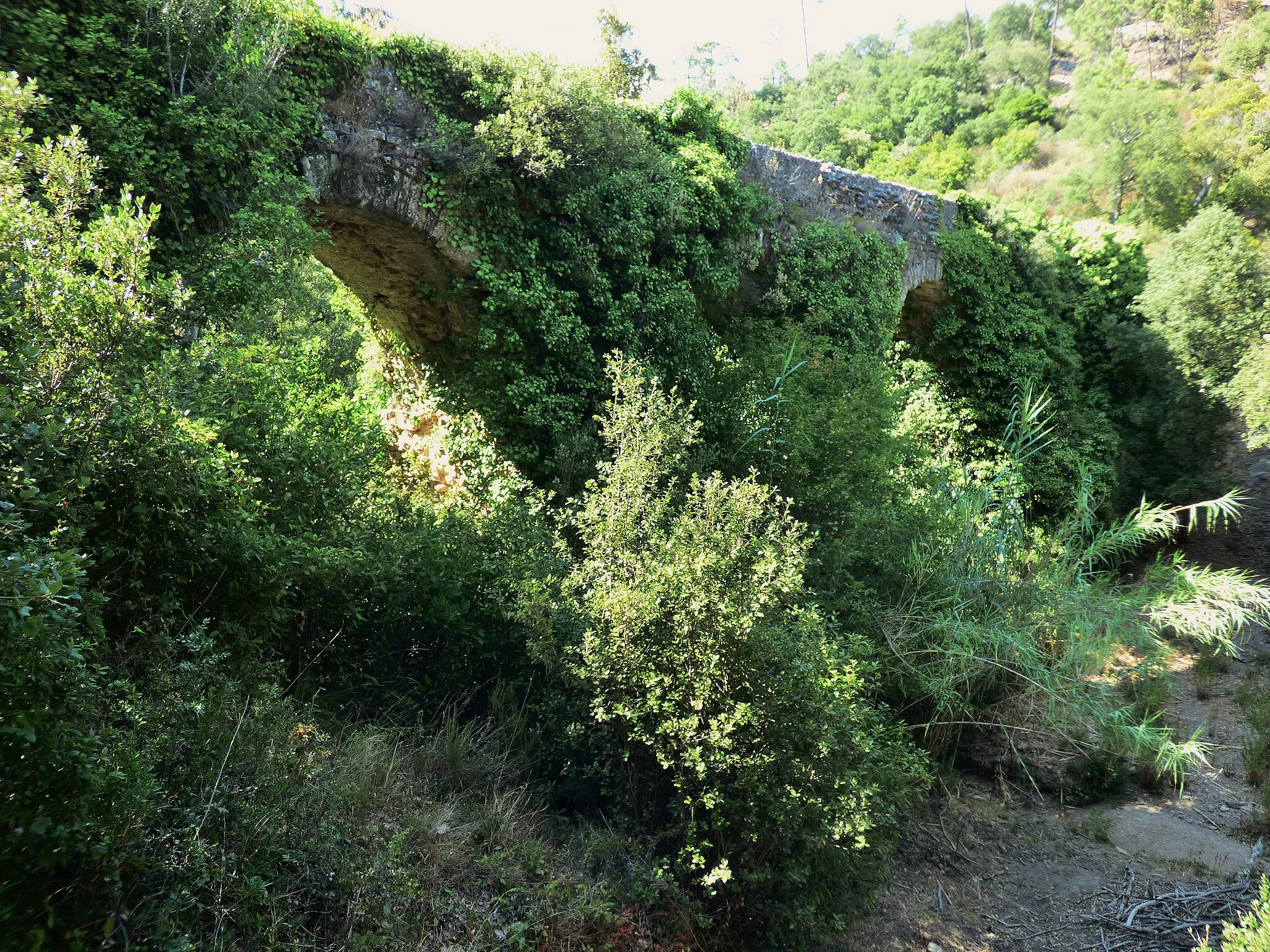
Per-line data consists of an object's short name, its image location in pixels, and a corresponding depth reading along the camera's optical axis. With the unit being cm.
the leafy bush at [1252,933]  305
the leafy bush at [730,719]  380
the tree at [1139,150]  2078
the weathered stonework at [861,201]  967
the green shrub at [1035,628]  616
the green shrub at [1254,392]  1100
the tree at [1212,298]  1175
